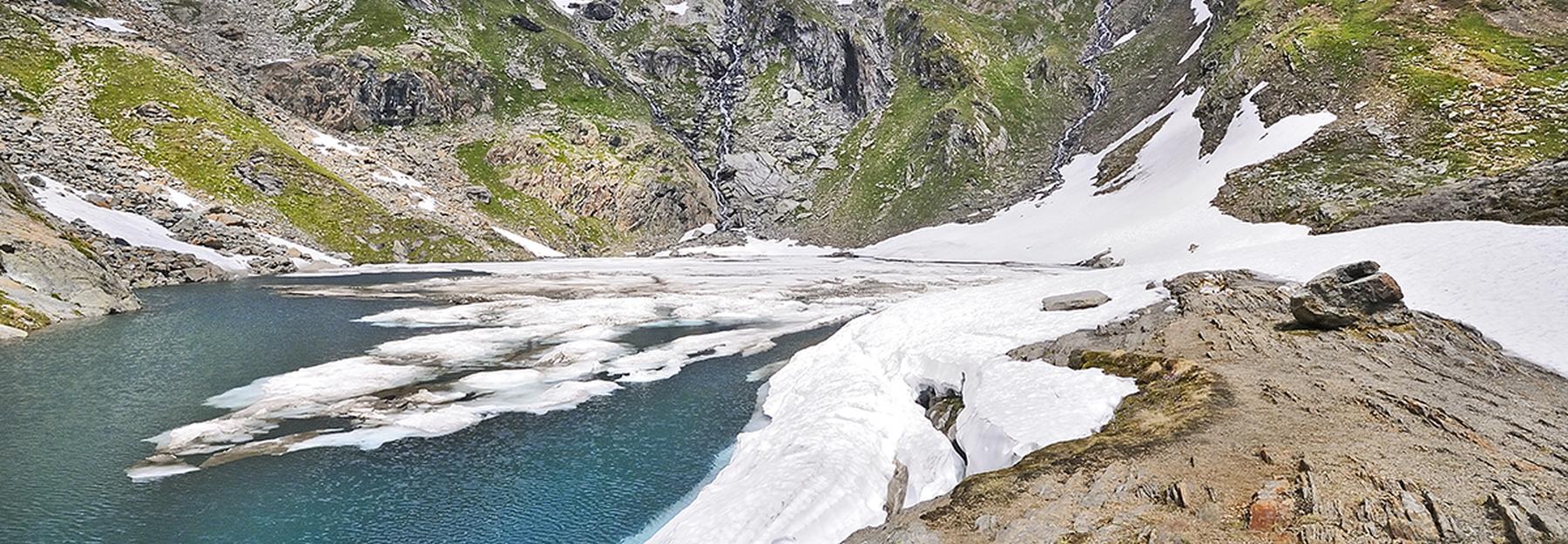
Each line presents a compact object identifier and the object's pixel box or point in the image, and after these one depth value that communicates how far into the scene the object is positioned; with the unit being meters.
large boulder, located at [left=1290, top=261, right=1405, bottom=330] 21.78
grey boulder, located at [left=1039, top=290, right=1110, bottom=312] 31.08
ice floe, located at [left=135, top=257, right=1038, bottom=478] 24.72
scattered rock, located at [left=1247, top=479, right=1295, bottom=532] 9.73
